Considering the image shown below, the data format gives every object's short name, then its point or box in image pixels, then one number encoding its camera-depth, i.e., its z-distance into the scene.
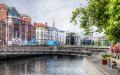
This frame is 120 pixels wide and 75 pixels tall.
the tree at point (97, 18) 20.70
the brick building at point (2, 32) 113.00
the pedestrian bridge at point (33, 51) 73.87
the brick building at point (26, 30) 138.54
